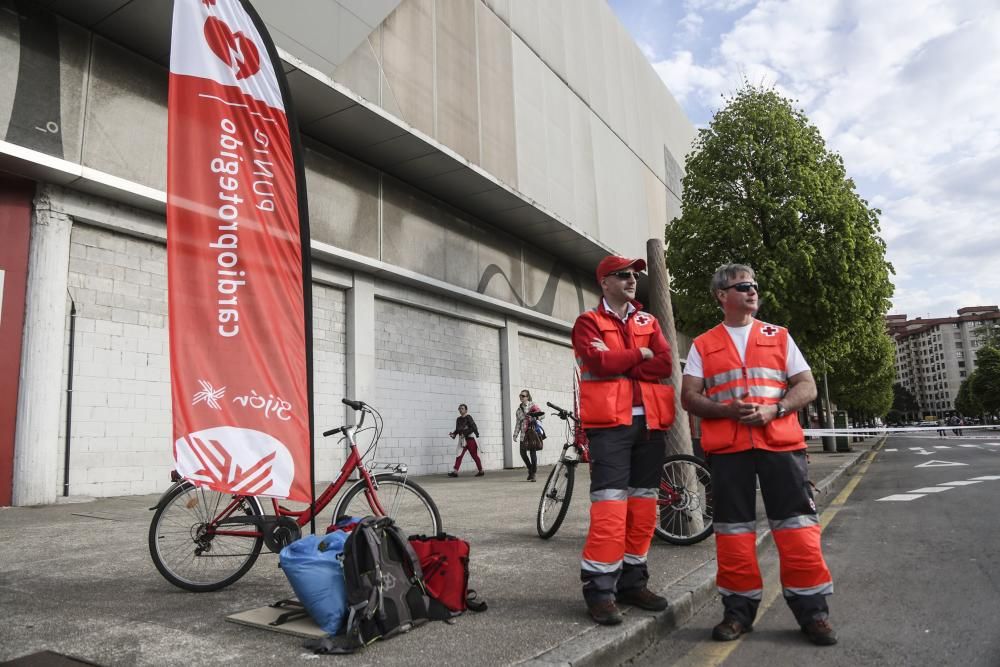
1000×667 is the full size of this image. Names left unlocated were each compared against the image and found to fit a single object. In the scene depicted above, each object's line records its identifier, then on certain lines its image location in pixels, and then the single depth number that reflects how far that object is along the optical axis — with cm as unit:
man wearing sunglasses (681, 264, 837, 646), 357
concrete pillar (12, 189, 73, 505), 891
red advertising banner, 402
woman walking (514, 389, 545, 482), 1284
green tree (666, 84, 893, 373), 1490
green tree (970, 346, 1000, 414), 6894
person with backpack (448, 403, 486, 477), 1498
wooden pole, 651
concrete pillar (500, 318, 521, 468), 1869
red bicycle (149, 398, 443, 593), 441
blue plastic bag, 337
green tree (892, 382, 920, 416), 14875
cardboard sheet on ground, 340
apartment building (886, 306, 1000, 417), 14225
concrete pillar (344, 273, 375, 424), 1375
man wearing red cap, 376
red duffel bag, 374
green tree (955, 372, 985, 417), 7851
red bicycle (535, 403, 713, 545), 584
